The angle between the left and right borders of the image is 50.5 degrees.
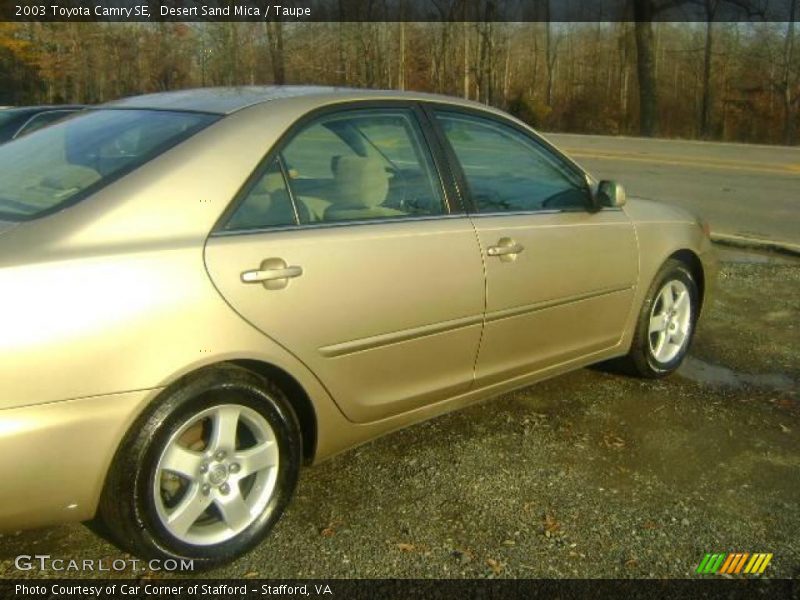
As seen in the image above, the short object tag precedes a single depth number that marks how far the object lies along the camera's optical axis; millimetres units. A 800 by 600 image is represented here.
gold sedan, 2463
